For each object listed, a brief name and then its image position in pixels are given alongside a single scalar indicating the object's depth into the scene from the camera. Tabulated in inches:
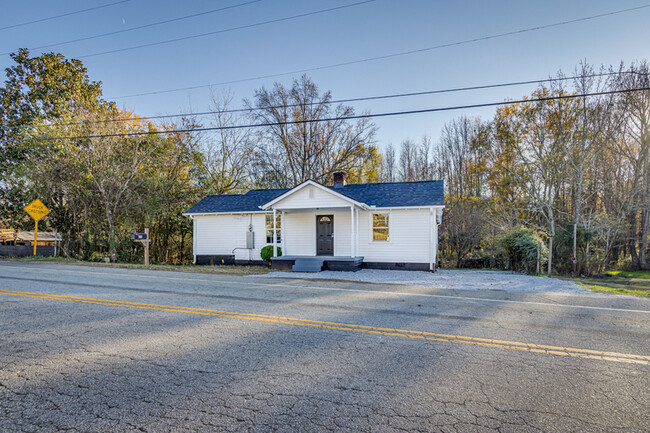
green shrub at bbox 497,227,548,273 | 576.1
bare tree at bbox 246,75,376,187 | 1133.7
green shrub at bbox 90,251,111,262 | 815.3
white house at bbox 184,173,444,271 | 604.7
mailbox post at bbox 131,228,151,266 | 619.6
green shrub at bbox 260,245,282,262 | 667.4
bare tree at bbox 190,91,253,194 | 1027.9
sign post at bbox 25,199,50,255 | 745.1
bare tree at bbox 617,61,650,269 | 764.6
